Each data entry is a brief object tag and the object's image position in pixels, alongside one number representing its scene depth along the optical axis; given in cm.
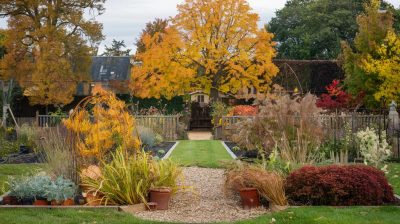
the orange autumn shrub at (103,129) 1055
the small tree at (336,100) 2695
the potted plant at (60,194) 928
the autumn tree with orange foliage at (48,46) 3325
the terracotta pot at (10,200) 951
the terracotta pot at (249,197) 955
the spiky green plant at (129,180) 941
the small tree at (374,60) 2312
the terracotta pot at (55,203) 929
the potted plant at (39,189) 937
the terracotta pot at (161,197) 938
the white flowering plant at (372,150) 1243
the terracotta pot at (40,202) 933
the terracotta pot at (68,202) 933
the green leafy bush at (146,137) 1862
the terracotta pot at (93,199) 932
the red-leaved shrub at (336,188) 931
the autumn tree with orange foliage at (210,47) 2911
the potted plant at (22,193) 949
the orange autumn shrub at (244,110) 2590
